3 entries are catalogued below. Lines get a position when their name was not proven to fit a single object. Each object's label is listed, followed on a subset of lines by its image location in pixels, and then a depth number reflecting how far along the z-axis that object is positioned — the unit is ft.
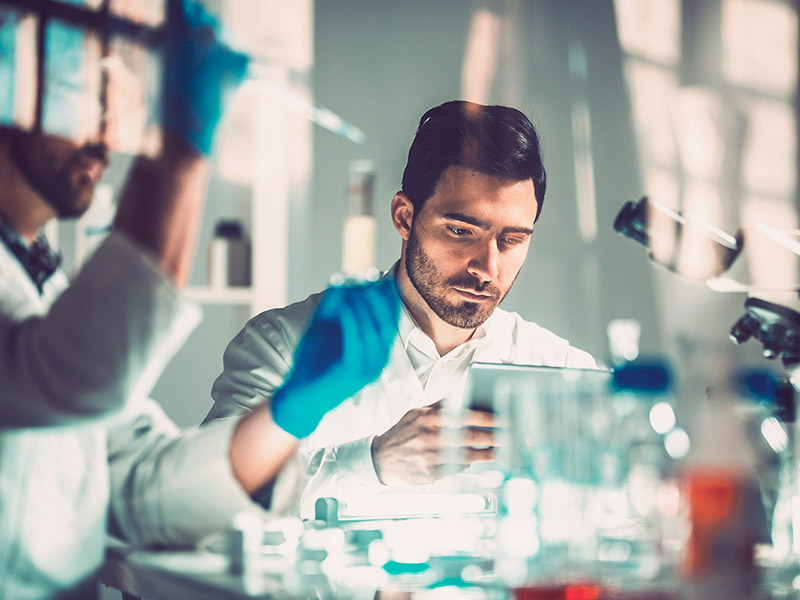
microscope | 5.56
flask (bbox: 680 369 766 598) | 4.09
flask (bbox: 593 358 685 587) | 4.23
